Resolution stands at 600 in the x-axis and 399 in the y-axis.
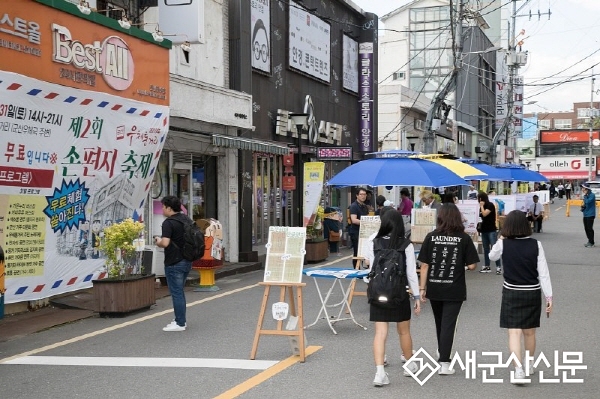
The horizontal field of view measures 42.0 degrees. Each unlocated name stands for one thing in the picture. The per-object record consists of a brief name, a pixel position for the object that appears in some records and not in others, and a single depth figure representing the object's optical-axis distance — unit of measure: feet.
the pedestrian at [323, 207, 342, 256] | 73.67
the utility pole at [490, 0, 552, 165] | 167.90
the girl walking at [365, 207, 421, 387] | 23.41
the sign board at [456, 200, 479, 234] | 63.26
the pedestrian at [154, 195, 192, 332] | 33.60
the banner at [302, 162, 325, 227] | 70.64
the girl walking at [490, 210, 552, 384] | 23.90
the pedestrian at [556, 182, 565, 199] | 303.27
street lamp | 71.02
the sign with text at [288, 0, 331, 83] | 80.79
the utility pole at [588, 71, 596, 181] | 241.14
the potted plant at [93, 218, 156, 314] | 37.52
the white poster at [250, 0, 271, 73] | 70.49
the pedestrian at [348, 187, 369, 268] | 54.88
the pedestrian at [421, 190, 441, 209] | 58.82
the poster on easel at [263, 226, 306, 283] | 28.60
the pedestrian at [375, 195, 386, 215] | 55.96
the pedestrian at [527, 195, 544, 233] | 99.77
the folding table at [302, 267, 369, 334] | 31.01
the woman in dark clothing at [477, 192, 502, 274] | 58.70
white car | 212.80
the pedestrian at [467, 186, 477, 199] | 93.89
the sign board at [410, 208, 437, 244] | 51.96
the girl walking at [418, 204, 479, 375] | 24.75
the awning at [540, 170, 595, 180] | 293.23
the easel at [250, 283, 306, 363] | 27.02
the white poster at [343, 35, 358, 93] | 98.02
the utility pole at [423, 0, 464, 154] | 92.04
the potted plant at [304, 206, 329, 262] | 65.67
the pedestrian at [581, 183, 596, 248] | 79.71
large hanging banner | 36.70
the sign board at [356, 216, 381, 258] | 44.78
